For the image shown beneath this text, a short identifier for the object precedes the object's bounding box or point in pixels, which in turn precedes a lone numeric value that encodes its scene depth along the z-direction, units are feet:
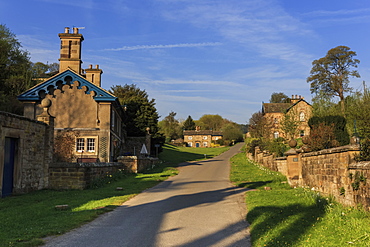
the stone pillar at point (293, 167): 50.90
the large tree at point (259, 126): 133.96
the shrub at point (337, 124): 57.05
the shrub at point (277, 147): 84.52
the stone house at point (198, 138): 342.03
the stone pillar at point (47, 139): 53.67
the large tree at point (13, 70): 113.91
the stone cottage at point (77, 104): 95.81
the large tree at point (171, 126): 328.58
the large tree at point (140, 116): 146.41
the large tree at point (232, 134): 327.88
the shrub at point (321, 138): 45.19
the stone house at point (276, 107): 194.42
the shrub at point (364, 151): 28.09
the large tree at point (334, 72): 182.19
